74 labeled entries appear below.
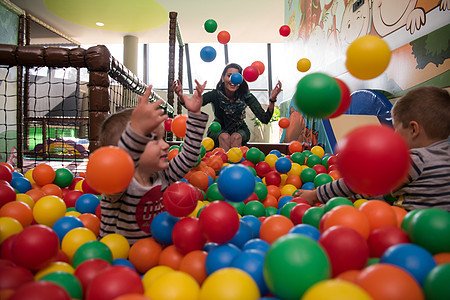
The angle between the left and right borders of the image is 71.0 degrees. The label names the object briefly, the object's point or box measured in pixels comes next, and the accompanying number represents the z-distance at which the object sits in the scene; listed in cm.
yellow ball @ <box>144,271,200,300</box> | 56
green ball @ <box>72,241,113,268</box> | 78
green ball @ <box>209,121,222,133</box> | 240
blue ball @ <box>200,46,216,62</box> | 289
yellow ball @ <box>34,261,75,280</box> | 69
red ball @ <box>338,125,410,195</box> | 48
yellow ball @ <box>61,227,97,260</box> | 89
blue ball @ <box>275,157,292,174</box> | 189
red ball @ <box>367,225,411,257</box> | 70
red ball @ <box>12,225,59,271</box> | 68
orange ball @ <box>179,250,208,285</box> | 74
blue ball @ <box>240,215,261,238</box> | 101
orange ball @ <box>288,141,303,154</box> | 257
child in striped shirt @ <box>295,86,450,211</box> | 99
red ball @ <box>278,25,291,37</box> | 344
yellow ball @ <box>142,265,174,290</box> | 75
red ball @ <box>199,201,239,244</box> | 73
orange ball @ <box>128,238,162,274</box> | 89
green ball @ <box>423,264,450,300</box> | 49
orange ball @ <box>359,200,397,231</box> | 81
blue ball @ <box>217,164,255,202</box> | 84
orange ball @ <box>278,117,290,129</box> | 308
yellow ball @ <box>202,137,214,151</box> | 220
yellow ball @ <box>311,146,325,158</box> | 243
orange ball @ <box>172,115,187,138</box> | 166
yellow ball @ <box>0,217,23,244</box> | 88
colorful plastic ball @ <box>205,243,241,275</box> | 69
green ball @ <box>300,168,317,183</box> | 184
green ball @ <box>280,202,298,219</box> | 119
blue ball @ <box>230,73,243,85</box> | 227
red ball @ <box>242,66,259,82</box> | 245
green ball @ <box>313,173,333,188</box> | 167
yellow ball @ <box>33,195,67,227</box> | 118
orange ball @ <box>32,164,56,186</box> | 164
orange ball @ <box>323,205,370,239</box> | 73
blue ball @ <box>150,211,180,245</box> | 90
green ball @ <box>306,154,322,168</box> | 212
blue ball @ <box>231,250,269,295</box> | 61
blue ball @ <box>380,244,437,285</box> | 57
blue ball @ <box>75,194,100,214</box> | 132
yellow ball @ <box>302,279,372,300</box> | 41
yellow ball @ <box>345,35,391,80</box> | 83
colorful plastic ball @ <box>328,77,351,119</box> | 81
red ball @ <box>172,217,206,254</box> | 80
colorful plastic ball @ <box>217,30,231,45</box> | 334
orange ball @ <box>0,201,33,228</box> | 108
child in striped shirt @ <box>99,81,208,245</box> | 82
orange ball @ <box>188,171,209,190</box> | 156
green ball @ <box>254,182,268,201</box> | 151
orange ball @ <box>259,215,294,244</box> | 90
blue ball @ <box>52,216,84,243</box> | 101
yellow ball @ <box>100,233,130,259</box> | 89
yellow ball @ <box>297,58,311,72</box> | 254
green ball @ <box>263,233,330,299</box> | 48
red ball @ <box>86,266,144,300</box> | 55
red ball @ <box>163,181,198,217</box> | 86
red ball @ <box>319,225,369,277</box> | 59
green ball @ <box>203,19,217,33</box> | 318
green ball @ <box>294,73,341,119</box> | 70
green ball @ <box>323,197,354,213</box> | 96
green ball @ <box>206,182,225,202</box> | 146
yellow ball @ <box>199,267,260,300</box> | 51
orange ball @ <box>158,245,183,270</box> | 83
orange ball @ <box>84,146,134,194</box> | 64
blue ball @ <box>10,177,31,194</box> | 155
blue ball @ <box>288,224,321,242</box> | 75
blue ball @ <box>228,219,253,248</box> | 85
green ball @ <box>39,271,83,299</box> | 61
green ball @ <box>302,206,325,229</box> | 91
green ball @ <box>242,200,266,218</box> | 130
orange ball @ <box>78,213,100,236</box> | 113
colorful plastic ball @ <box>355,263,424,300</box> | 47
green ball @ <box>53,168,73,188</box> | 174
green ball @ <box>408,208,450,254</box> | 65
